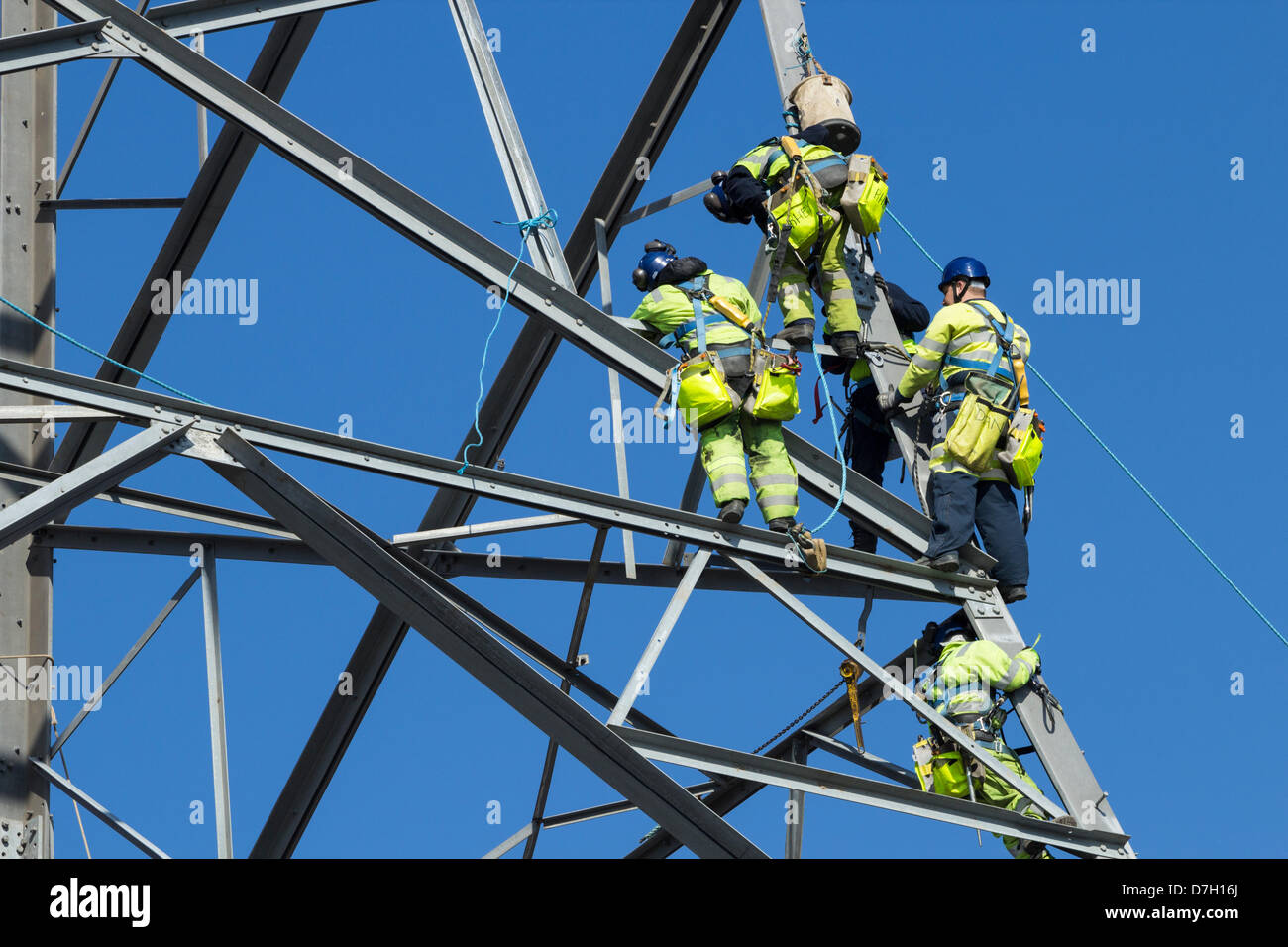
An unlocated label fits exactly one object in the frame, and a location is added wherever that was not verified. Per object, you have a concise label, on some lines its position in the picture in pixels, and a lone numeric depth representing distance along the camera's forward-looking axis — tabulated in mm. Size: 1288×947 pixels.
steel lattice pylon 11789
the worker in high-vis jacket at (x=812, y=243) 14594
